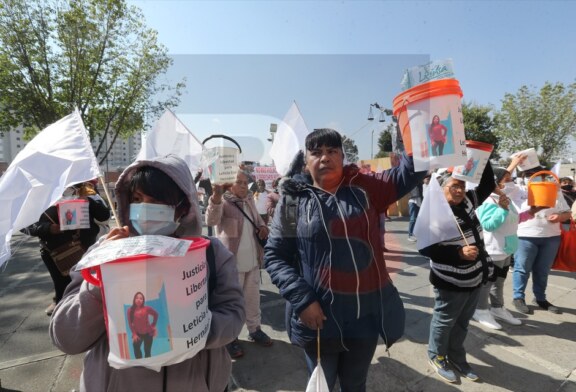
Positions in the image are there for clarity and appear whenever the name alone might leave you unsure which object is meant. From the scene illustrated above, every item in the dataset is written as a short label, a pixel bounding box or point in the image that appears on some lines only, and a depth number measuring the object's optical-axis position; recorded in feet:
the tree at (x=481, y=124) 80.33
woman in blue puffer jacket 5.78
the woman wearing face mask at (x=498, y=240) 11.46
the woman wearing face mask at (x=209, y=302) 3.57
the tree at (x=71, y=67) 37.52
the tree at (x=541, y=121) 72.84
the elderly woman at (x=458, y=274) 8.45
